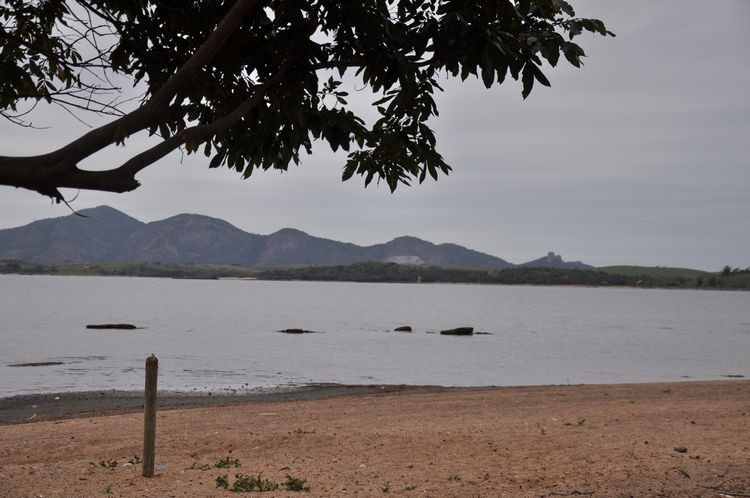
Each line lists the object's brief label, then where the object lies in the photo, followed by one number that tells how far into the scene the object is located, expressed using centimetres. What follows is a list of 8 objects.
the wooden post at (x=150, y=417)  964
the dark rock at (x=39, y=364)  4122
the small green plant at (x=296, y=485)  970
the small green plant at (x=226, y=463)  1126
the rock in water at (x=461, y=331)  7268
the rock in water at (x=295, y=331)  7289
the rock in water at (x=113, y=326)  7369
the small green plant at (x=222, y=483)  984
